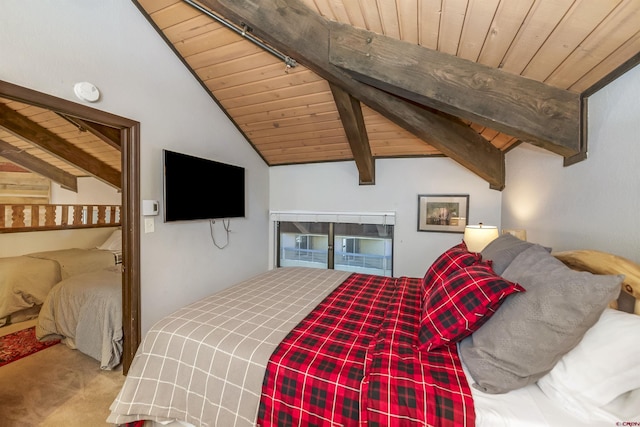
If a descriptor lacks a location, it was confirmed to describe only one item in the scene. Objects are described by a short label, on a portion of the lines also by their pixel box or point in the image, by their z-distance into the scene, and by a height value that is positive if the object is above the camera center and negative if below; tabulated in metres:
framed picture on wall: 3.14 -0.03
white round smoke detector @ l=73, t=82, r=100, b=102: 1.71 +0.76
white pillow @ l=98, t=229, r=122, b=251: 3.76 -0.55
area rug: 2.16 -1.27
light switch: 2.14 -0.16
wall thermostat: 2.11 -0.01
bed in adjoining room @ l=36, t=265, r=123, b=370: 2.07 -0.94
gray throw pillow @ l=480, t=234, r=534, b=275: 1.52 -0.25
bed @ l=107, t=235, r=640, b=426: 0.87 -0.64
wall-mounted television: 2.26 +0.18
